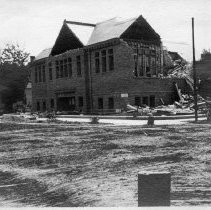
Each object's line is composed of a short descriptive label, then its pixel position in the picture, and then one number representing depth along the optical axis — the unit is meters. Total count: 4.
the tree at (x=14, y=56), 89.62
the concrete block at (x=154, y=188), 4.74
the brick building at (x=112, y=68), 36.47
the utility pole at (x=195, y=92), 27.45
